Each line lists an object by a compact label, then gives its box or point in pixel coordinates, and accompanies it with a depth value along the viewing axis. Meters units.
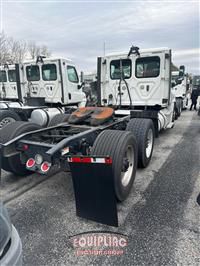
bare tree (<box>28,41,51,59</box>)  29.65
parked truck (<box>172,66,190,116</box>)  12.31
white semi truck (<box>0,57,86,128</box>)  6.91
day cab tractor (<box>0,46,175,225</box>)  2.44
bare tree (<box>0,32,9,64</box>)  22.17
